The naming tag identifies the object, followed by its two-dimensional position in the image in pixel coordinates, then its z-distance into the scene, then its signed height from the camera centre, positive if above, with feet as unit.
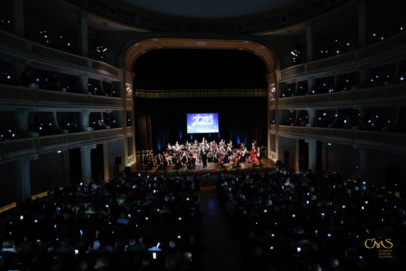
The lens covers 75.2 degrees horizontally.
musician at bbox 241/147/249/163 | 79.77 -10.91
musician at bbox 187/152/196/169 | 76.43 -11.87
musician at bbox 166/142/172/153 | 90.32 -9.35
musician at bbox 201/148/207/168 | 77.00 -11.22
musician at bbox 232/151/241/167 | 79.74 -11.96
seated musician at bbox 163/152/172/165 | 86.36 -12.10
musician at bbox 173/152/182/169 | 78.87 -12.01
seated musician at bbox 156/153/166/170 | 78.77 -12.25
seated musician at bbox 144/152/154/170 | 80.64 -12.28
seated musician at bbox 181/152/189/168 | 79.15 -11.66
